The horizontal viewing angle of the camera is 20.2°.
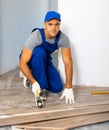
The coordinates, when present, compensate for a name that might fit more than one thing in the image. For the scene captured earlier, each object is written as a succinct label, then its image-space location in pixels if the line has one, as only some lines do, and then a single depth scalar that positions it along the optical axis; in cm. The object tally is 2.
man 293
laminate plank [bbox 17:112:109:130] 257
